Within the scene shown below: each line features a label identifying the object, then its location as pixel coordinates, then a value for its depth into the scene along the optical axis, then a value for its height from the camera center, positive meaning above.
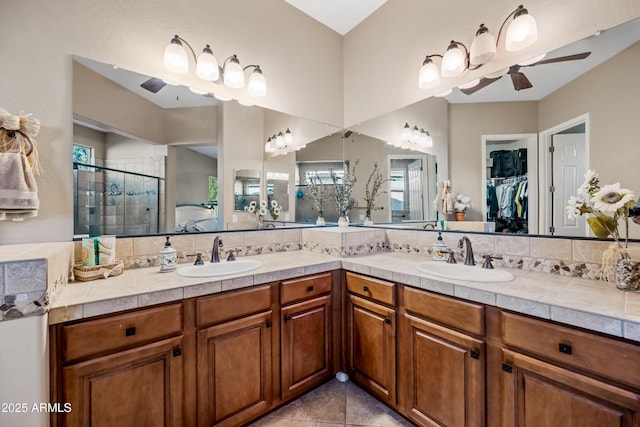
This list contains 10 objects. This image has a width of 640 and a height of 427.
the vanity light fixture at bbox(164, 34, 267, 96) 1.73 +1.02
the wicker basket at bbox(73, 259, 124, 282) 1.36 -0.29
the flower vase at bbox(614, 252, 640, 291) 1.11 -0.25
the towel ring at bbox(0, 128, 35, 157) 1.26 +0.36
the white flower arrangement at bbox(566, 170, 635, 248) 1.16 +0.03
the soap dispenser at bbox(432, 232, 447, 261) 1.84 -0.25
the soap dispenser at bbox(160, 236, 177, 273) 1.59 -0.26
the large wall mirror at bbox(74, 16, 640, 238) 1.32 +0.48
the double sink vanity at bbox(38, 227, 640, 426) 0.97 -0.58
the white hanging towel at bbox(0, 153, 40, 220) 1.20 +0.12
